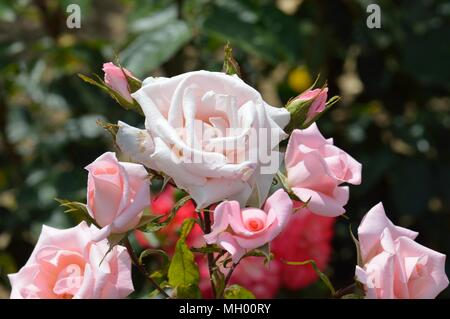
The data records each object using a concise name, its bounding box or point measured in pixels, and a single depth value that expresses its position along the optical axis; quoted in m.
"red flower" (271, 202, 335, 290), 1.11
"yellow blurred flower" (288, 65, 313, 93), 1.68
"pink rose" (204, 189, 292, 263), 0.69
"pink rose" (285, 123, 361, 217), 0.73
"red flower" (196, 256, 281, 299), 1.04
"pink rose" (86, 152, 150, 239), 0.70
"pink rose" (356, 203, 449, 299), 0.70
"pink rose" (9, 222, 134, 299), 0.71
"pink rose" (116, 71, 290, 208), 0.68
